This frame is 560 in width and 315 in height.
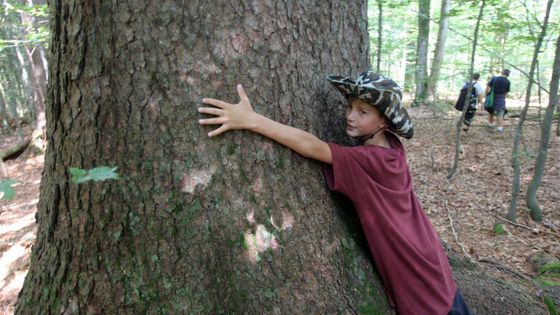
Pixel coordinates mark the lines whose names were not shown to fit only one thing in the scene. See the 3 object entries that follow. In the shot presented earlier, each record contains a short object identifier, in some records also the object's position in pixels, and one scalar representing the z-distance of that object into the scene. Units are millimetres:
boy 1872
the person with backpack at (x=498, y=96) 10078
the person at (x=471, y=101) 10602
